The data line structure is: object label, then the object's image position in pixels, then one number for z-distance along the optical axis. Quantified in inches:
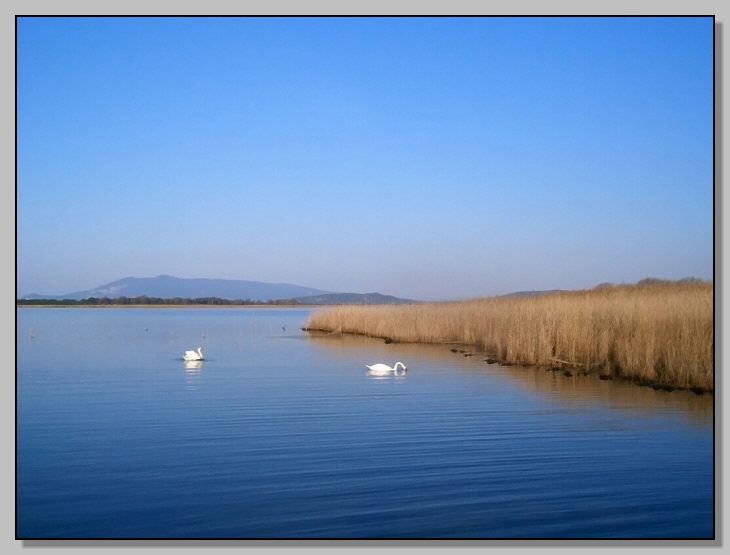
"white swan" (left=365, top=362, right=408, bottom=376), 563.7
